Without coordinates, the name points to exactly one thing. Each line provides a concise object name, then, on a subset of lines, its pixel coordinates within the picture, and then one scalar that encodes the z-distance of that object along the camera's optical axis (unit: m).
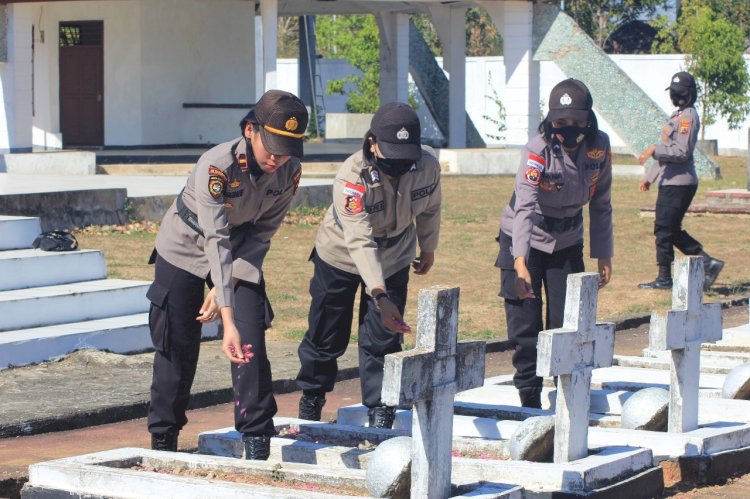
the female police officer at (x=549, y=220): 11.27
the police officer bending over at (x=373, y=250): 10.09
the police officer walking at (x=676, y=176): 19.74
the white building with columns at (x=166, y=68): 44.42
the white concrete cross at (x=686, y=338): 10.24
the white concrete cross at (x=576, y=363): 9.13
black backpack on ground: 16.27
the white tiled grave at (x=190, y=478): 8.26
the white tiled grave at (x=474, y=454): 8.96
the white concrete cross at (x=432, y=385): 7.68
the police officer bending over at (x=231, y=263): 9.06
